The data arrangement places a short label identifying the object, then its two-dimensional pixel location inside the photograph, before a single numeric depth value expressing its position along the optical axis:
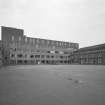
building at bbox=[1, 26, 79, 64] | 59.11
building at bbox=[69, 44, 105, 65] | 49.78
